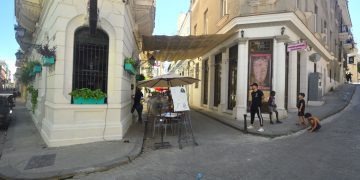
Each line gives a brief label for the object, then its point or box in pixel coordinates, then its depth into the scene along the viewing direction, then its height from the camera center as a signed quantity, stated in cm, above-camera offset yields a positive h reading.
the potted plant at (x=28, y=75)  1288 +77
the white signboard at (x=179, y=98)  860 -16
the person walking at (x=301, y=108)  1097 -51
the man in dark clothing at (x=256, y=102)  1062 -30
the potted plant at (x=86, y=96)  844 -13
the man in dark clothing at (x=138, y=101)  1276 -41
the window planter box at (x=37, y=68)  1142 +90
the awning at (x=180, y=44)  1392 +257
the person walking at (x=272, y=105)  1197 -45
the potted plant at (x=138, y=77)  1418 +74
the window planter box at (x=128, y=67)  948 +82
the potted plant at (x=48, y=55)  816 +101
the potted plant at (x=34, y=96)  1292 -23
